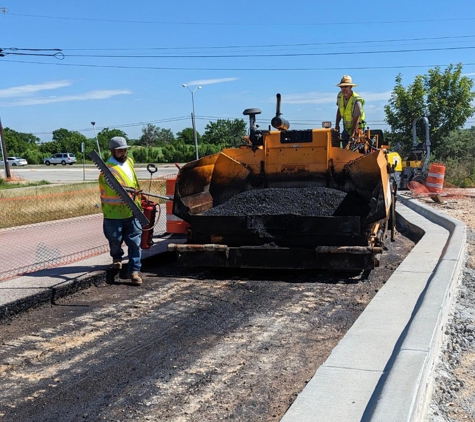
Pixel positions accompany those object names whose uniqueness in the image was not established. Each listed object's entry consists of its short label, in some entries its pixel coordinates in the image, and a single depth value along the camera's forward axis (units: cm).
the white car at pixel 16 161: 7019
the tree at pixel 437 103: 2784
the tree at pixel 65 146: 8550
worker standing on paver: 879
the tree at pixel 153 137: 10062
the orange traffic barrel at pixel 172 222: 943
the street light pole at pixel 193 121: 5144
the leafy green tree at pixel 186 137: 8521
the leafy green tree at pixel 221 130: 6175
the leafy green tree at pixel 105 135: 8354
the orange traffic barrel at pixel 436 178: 1733
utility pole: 3744
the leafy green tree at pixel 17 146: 8666
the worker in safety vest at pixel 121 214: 660
